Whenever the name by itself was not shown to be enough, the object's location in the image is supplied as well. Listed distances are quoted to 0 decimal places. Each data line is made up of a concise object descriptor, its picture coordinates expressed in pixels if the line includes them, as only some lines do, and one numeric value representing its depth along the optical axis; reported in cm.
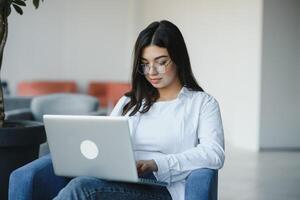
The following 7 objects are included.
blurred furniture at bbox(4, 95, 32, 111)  579
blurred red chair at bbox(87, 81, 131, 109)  806
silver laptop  187
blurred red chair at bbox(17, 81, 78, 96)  823
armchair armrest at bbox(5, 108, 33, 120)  420
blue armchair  194
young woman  211
